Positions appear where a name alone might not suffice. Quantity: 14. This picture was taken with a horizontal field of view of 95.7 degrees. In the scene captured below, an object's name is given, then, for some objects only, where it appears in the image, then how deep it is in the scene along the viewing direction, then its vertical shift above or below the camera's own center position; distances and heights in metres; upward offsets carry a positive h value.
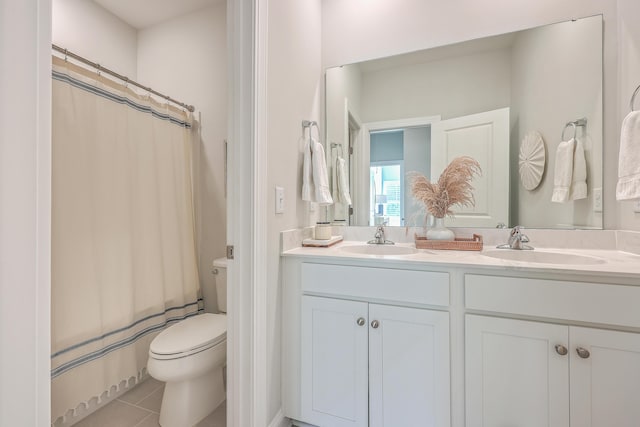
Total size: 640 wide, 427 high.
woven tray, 1.45 -0.16
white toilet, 1.35 -0.75
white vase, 1.53 -0.10
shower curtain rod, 1.35 +0.76
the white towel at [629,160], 1.10 +0.21
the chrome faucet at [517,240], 1.40 -0.13
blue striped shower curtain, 1.37 -0.11
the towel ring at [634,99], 1.15 +0.48
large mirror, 1.44 +0.50
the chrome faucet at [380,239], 1.65 -0.15
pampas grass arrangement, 1.57 +0.13
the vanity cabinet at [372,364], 1.13 -0.63
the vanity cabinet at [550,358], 0.94 -0.50
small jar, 1.56 -0.10
